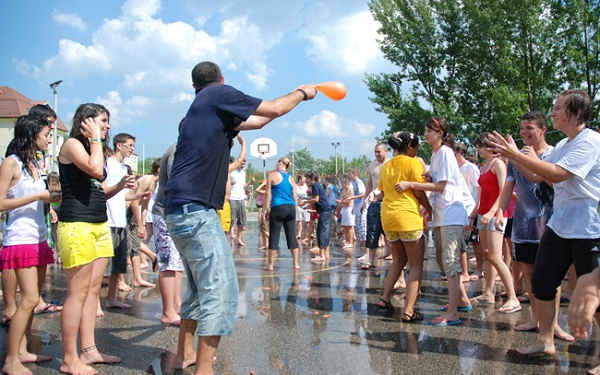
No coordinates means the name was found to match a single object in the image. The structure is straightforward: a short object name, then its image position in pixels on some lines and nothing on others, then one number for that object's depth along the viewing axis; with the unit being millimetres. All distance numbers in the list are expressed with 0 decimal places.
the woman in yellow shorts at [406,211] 5426
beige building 63062
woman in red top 5797
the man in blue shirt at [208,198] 3311
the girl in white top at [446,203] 5328
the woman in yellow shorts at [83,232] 3740
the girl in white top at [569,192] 3633
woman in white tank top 3812
